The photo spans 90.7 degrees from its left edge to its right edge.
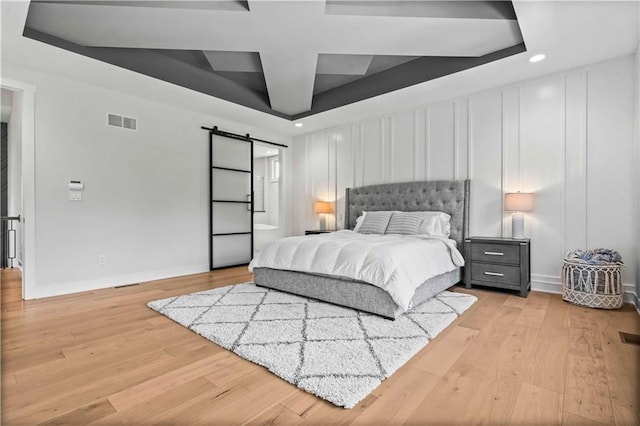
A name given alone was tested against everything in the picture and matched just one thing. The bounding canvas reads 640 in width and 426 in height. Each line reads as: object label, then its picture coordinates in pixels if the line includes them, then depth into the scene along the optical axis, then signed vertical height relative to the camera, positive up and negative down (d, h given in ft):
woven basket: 9.55 -2.29
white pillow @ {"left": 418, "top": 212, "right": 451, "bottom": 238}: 13.12 -0.55
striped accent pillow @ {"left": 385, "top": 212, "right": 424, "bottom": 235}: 13.43 -0.52
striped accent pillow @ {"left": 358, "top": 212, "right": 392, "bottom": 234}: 14.44 -0.55
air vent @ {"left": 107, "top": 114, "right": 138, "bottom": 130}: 13.35 +3.84
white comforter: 8.52 -1.49
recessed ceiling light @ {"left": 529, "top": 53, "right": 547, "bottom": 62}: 10.45 +5.16
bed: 9.05 -2.08
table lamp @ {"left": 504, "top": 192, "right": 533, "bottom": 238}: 11.71 +0.20
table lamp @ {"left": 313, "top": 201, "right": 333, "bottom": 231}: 18.42 +0.11
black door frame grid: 16.76 +2.28
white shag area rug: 5.69 -2.96
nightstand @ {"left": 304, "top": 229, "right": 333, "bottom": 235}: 17.31 -1.15
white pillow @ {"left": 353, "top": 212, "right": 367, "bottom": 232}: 15.53 -0.51
